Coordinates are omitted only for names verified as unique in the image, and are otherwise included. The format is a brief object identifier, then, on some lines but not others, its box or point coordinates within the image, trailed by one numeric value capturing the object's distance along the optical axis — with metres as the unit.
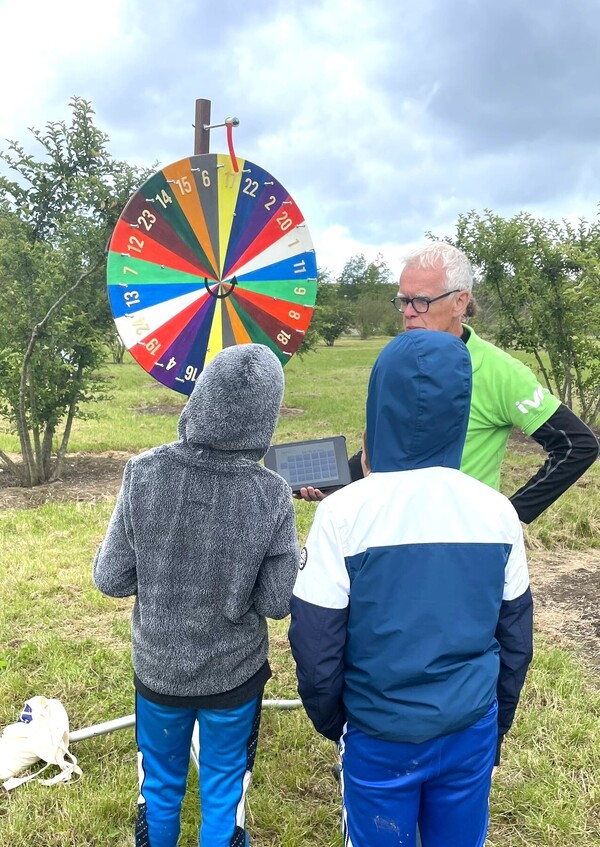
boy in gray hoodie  1.77
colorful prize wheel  2.19
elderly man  2.18
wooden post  2.47
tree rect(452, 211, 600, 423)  9.22
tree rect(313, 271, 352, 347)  20.37
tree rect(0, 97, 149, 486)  6.28
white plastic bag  2.74
